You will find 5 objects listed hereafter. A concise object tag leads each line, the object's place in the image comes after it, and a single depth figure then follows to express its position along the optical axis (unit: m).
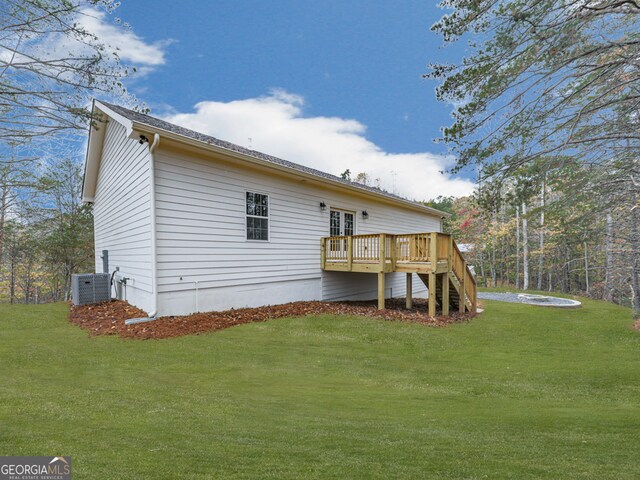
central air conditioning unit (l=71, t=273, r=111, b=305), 9.81
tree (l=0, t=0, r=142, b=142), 3.21
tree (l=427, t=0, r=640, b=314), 3.85
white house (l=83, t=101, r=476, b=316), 7.40
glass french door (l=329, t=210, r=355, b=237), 11.94
